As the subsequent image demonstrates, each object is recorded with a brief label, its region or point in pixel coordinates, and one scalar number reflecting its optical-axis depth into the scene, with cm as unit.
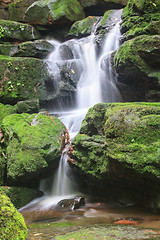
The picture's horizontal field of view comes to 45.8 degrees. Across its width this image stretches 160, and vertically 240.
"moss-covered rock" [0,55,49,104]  820
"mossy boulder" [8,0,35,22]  1409
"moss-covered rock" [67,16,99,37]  1229
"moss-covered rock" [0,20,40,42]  1165
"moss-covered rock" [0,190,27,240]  150
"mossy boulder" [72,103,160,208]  308
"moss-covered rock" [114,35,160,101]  562
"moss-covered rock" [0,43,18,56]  1063
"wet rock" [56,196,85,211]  378
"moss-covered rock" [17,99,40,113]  701
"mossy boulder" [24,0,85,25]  1271
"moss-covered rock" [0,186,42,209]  419
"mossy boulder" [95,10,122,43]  1028
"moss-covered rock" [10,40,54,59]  1002
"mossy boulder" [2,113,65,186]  436
